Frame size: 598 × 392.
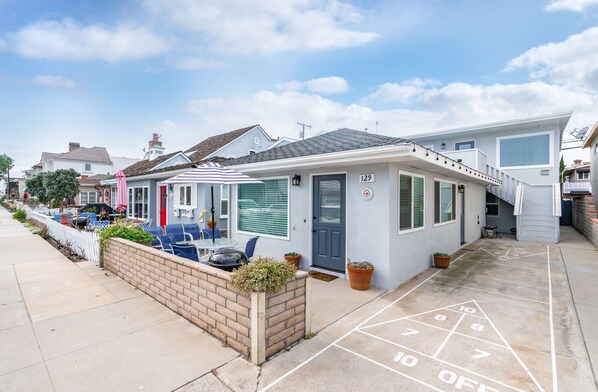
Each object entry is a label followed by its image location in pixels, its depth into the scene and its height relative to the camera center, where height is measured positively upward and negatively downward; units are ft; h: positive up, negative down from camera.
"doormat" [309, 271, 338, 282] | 18.65 -5.61
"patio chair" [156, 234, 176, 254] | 15.83 -2.85
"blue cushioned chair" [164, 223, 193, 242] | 22.75 -3.08
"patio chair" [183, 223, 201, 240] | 25.02 -3.07
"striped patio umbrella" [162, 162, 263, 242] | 17.54 +1.38
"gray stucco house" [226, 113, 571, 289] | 16.76 -0.51
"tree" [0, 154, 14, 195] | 182.50 +22.71
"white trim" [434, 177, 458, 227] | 26.78 -0.65
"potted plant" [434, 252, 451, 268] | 21.66 -5.10
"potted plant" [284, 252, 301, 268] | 20.47 -4.59
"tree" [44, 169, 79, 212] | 57.31 +2.87
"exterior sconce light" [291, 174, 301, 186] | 20.89 +1.26
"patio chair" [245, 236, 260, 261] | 17.08 -3.22
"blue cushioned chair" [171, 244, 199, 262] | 15.12 -3.00
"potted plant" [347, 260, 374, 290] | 16.28 -4.73
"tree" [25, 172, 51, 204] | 70.12 +3.41
